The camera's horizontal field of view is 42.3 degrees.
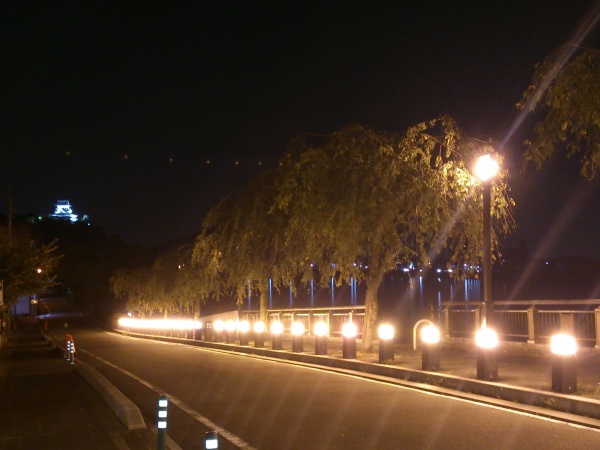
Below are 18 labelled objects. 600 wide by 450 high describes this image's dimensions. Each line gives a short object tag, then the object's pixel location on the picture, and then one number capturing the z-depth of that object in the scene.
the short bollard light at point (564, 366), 13.02
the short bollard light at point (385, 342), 19.67
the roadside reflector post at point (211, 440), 5.71
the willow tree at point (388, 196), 20.39
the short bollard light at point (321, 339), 23.30
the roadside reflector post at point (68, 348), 26.64
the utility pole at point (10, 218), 41.98
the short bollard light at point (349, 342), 21.54
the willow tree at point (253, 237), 27.91
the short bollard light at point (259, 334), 28.66
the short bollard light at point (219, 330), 34.34
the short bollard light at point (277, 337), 26.62
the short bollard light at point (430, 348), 17.30
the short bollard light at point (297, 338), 24.78
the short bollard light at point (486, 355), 15.14
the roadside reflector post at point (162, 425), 7.39
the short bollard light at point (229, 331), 32.88
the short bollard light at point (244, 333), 30.92
